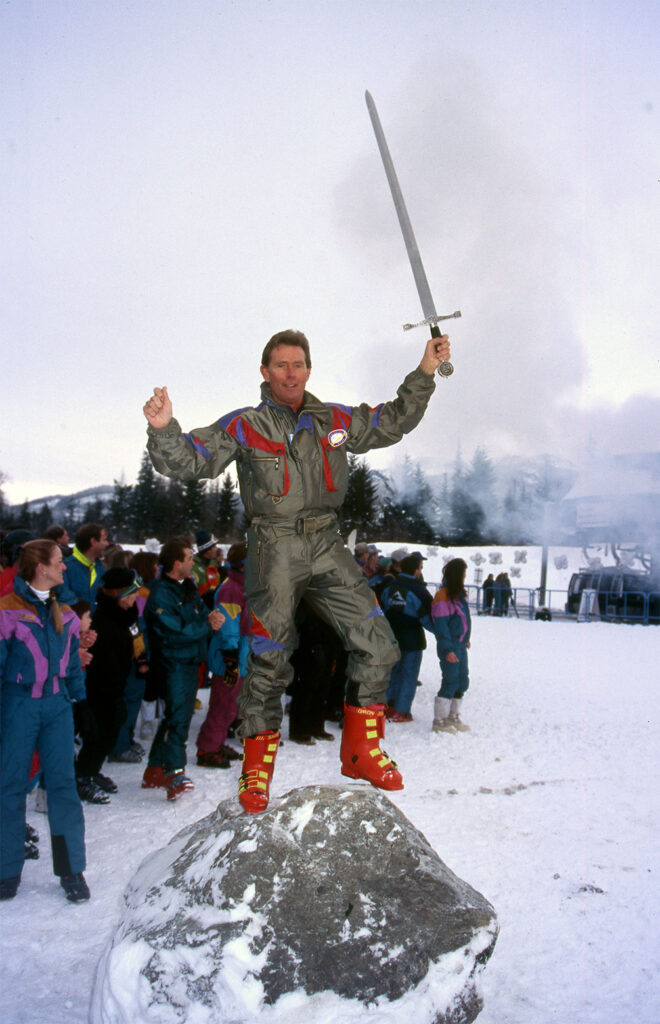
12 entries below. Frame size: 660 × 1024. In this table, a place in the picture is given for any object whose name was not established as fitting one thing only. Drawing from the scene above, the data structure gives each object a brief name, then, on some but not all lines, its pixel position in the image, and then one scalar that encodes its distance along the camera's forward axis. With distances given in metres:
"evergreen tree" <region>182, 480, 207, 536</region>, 56.18
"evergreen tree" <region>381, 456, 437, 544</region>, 58.22
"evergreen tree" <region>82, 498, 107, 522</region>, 57.94
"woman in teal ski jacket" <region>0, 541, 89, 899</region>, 4.54
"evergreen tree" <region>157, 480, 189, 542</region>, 57.25
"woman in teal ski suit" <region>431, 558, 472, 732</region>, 9.20
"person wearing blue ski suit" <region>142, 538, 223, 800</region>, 6.61
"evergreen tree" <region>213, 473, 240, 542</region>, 57.44
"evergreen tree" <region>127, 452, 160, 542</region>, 57.03
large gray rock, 2.99
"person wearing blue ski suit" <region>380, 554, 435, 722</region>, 9.48
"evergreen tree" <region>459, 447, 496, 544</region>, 57.34
